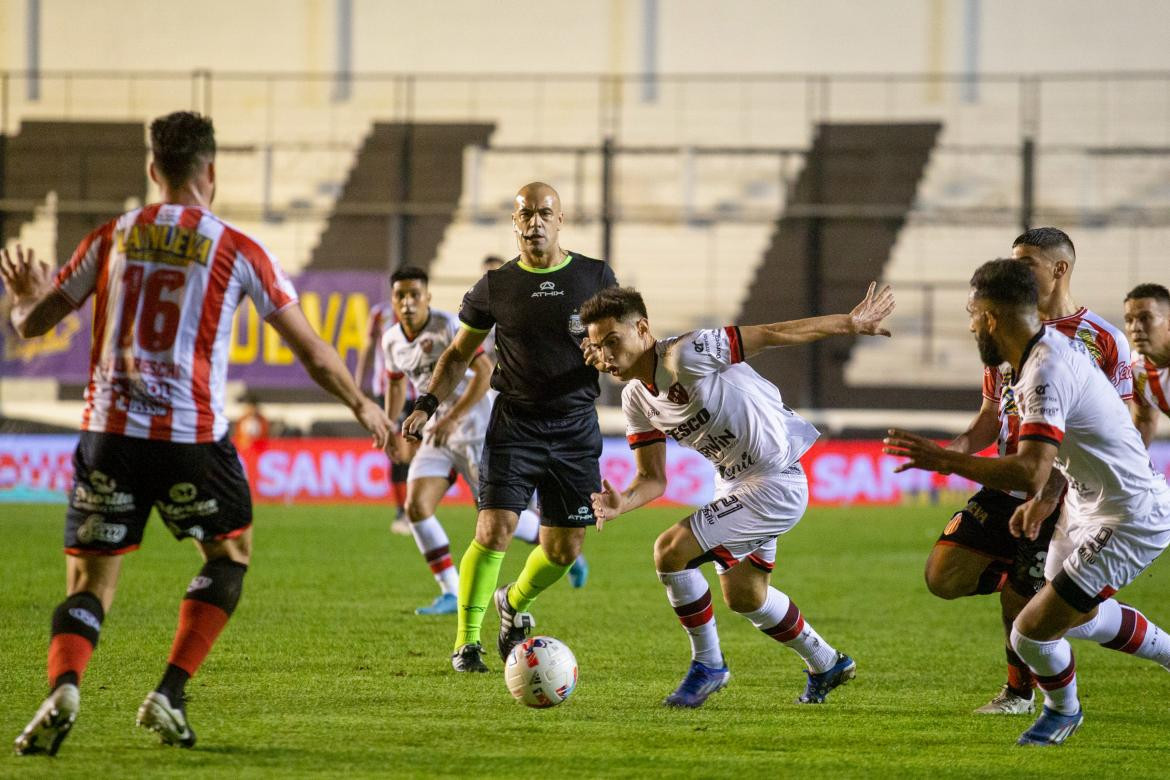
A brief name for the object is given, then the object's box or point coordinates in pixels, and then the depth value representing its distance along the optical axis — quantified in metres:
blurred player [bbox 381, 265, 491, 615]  18.87
